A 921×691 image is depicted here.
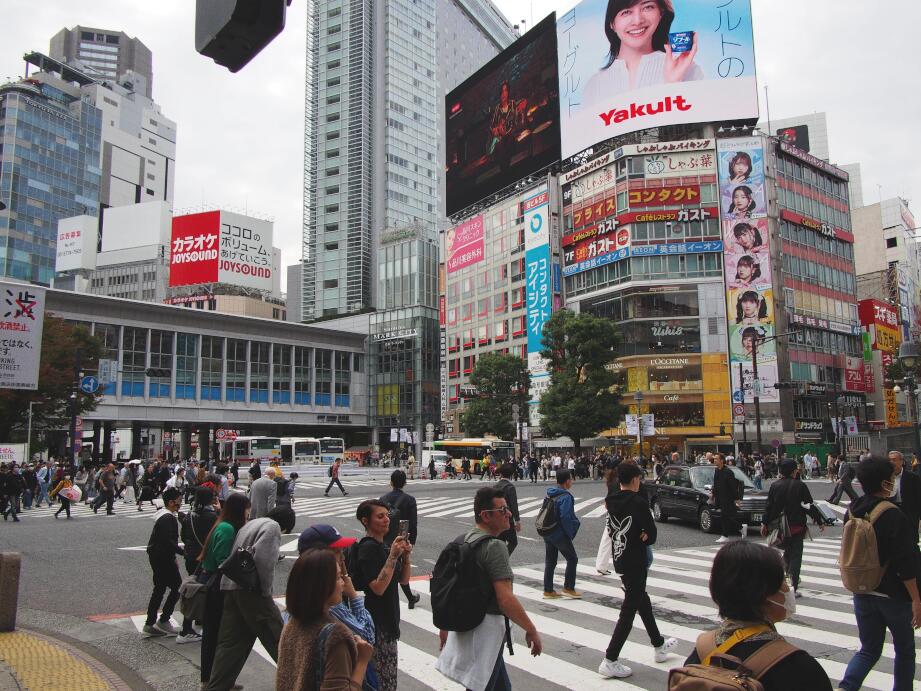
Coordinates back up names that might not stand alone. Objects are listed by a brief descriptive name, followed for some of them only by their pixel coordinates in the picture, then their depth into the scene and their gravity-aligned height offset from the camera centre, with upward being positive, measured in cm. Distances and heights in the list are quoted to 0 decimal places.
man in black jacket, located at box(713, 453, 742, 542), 1348 -129
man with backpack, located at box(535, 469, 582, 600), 910 -123
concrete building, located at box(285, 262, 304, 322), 12850 +2596
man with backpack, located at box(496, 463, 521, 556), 844 -91
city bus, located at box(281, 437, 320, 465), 5397 -130
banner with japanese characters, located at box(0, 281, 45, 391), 1170 +173
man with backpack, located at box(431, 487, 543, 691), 412 -104
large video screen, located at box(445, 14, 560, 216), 6631 +3168
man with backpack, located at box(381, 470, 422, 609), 845 -90
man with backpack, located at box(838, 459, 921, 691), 479 -109
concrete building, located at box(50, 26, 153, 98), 16150 +9002
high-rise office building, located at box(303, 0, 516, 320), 9244 +3956
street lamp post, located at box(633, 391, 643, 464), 3891 +45
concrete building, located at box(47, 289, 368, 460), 5694 +579
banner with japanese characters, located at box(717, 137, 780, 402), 5353 +1372
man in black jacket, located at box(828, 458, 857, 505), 1203 -104
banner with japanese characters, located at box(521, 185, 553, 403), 6353 +1462
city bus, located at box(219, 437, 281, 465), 5341 -100
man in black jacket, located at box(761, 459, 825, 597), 856 -100
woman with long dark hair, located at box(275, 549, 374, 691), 305 -91
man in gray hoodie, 523 -138
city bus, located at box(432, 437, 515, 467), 5397 -132
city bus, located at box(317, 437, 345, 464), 5547 -122
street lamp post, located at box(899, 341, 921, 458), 1578 +159
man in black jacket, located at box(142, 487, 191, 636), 785 -138
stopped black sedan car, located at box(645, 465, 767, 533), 1534 -165
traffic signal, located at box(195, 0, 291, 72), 259 +153
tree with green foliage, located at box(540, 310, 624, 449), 4522 +298
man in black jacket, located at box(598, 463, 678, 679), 610 -118
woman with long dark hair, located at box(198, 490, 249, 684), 611 -105
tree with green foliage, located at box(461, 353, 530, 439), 5659 +301
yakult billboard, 5616 +3013
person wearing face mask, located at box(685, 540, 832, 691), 243 -61
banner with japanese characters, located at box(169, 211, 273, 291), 6700 +1792
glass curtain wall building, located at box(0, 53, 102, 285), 10525 +4327
